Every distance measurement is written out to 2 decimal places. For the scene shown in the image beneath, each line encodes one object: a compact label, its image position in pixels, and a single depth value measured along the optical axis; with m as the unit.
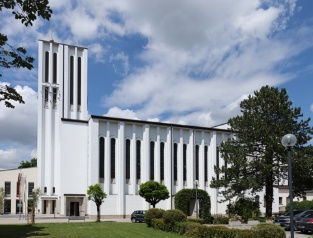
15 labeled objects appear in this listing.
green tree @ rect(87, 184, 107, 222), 44.84
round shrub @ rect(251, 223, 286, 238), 18.61
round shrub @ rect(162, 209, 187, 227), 27.47
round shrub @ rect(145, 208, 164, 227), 31.30
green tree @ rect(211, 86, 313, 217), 41.09
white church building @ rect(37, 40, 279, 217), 57.56
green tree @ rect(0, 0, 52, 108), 7.99
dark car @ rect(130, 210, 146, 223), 43.73
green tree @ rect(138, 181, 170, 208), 49.09
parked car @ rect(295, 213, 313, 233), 27.34
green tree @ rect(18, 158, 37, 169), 108.94
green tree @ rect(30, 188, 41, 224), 43.44
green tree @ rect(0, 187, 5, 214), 66.95
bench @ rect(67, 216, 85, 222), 43.81
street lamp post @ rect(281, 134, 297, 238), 14.75
